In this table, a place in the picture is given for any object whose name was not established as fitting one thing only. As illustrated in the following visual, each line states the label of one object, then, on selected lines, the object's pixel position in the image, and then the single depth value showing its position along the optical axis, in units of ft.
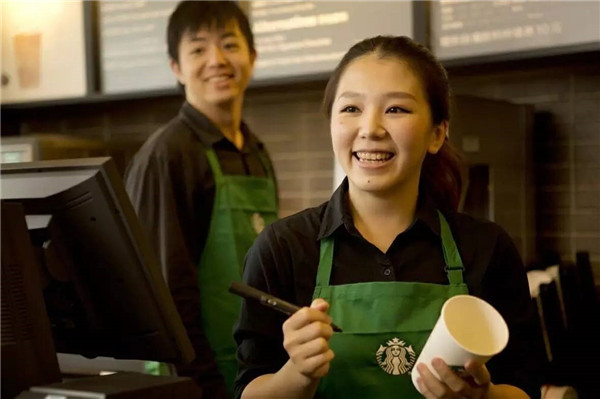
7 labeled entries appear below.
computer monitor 3.26
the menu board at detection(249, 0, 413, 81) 8.16
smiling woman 3.79
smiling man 5.76
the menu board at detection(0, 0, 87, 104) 10.24
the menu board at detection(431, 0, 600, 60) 7.14
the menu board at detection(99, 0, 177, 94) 9.73
